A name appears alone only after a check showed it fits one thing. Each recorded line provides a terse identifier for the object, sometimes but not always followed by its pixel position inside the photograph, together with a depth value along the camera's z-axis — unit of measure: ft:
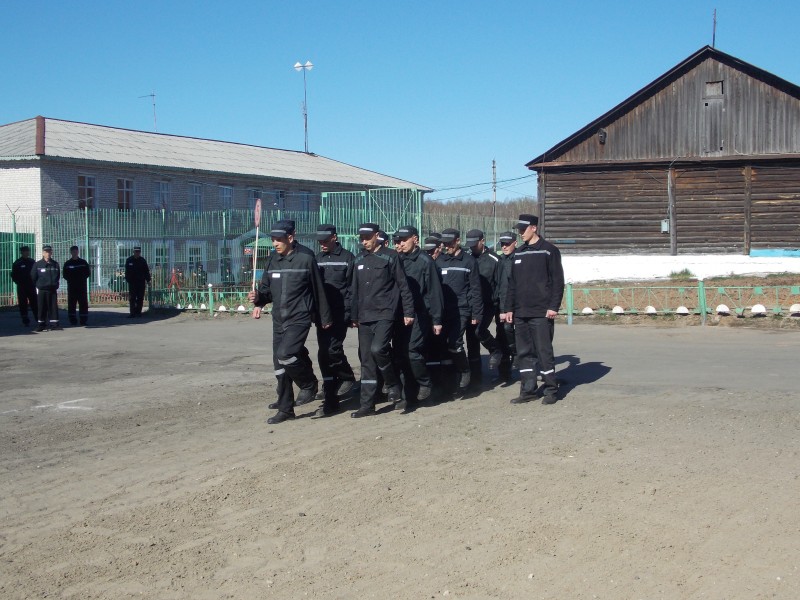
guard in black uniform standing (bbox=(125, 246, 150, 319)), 74.69
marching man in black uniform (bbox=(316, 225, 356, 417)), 31.22
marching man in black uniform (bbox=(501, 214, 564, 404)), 31.40
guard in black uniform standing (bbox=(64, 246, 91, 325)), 68.13
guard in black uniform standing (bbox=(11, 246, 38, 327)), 67.90
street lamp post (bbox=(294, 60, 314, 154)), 146.63
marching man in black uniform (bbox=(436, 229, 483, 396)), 34.24
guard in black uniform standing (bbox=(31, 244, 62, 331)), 62.90
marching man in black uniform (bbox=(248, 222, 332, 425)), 29.53
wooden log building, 88.48
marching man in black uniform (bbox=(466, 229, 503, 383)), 35.99
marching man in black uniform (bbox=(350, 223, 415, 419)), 30.60
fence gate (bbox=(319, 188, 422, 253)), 96.07
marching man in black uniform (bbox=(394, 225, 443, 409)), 32.14
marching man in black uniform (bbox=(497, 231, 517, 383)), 36.19
